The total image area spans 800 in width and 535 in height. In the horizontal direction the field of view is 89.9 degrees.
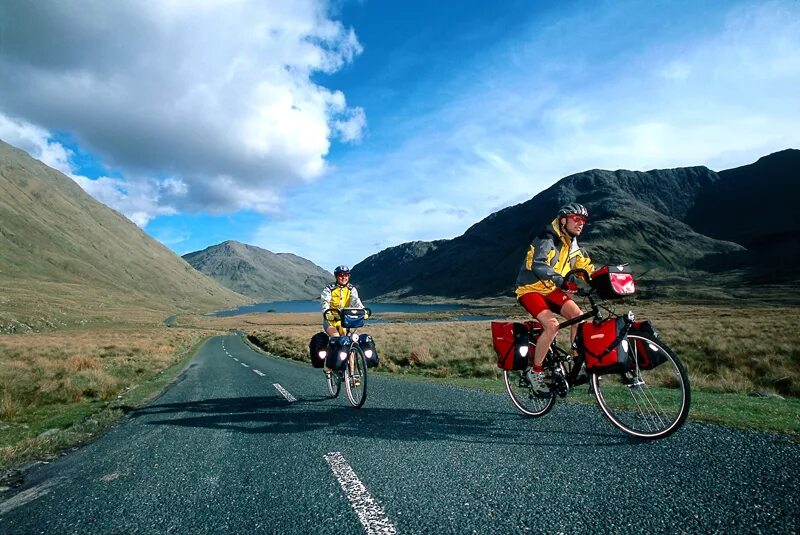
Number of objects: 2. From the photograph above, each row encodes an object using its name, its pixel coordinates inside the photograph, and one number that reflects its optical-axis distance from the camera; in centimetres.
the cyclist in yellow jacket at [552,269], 590
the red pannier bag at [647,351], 511
